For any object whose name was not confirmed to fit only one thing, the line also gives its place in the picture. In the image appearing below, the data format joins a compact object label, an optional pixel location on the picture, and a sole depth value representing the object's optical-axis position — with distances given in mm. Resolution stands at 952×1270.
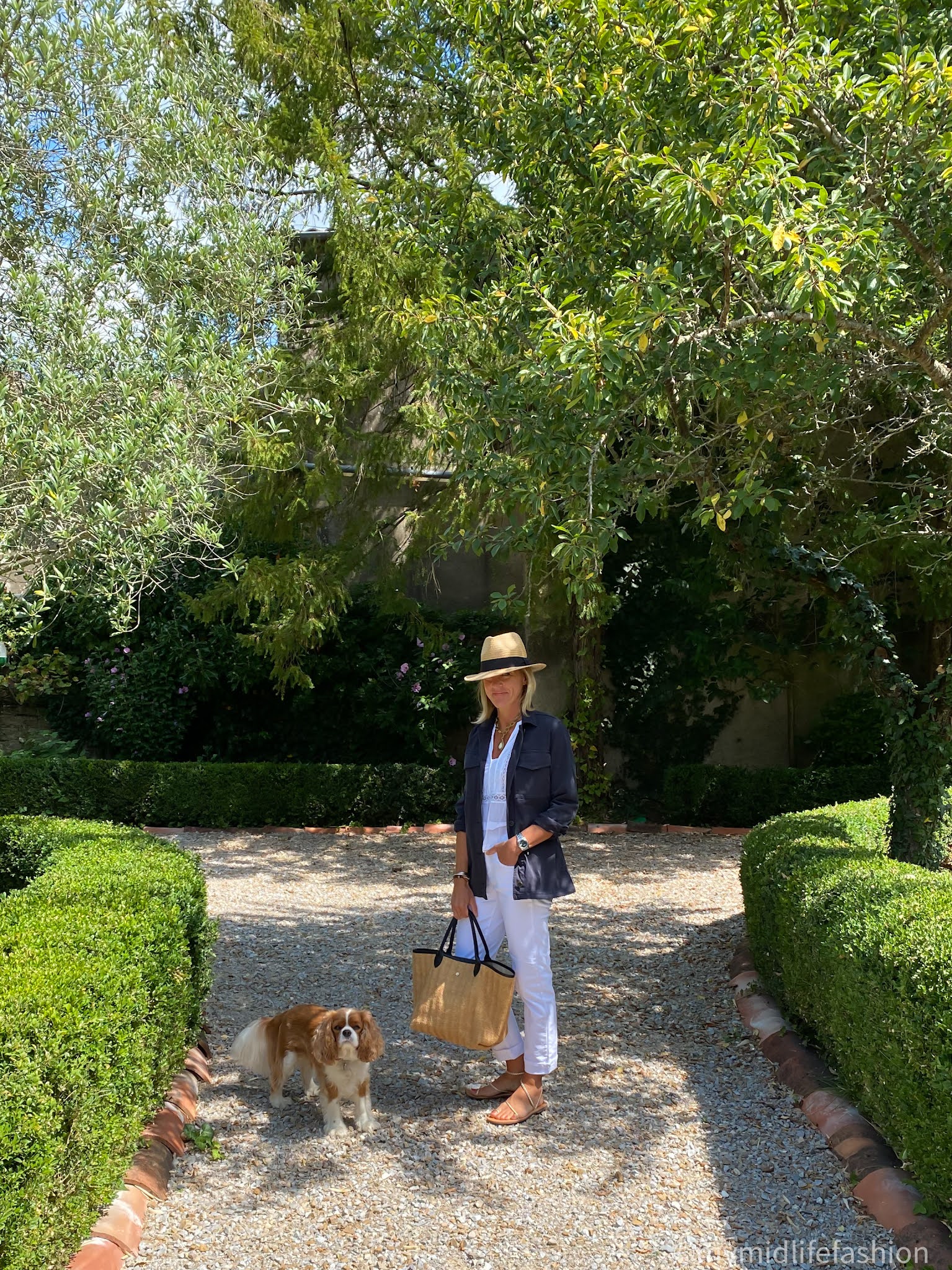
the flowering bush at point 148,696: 12570
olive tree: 4695
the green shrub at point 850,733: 12414
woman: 4355
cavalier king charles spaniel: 4262
